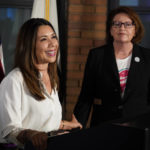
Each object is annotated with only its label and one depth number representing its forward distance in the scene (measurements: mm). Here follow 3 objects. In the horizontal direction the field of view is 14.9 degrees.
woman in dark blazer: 3639
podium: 1717
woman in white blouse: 2922
